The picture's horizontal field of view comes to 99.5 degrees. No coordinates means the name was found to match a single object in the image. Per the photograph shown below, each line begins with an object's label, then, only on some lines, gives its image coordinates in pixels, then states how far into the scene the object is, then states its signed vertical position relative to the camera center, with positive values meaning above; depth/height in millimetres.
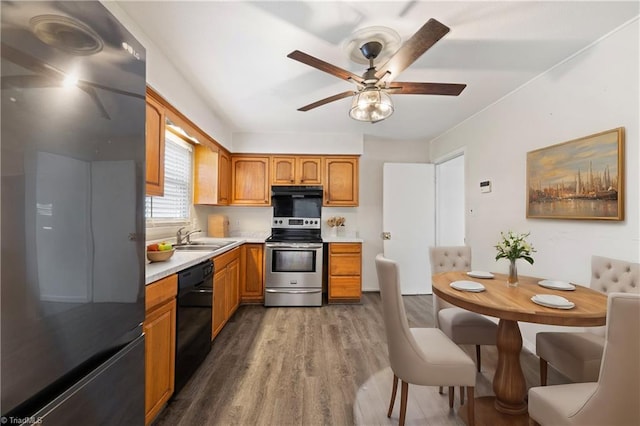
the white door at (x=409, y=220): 4273 -98
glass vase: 1876 -424
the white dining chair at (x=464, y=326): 1986 -841
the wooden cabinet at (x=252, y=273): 3773 -835
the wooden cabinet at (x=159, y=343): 1500 -783
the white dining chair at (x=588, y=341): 1507 -772
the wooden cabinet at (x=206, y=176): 3605 +491
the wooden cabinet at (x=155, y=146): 1926 +488
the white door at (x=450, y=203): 4332 +179
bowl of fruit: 1892 -283
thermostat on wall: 3070 +331
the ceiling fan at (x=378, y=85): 1592 +896
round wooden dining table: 1397 -512
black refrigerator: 604 -7
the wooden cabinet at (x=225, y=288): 2664 -839
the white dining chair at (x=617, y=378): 1009 -632
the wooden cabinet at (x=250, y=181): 4191 +495
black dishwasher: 1861 -812
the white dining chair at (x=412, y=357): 1466 -793
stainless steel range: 3711 -821
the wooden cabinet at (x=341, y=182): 4219 +489
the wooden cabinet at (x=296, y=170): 4176 +666
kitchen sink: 2779 -363
